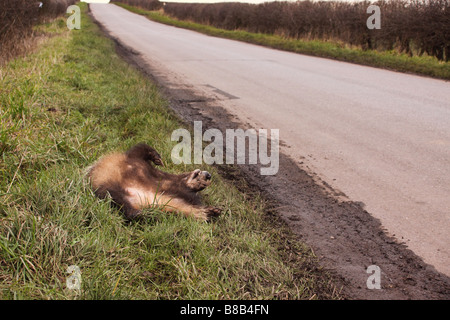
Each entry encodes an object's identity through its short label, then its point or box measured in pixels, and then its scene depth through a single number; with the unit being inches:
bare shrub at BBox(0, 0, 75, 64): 352.2
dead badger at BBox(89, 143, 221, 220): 127.3
